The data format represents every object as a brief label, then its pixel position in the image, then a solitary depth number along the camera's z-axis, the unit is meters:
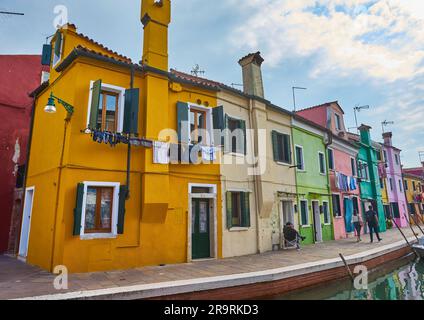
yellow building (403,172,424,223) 33.88
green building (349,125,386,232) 22.62
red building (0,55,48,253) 11.65
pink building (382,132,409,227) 27.91
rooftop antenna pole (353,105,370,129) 26.32
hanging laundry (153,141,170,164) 8.80
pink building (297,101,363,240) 17.94
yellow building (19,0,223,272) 7.76
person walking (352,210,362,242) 15.23
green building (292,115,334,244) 14.82
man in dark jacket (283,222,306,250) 12.66
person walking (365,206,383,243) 14.81
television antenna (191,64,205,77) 17.12
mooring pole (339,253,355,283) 9.18
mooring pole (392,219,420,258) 13.78
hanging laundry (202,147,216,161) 10.12
